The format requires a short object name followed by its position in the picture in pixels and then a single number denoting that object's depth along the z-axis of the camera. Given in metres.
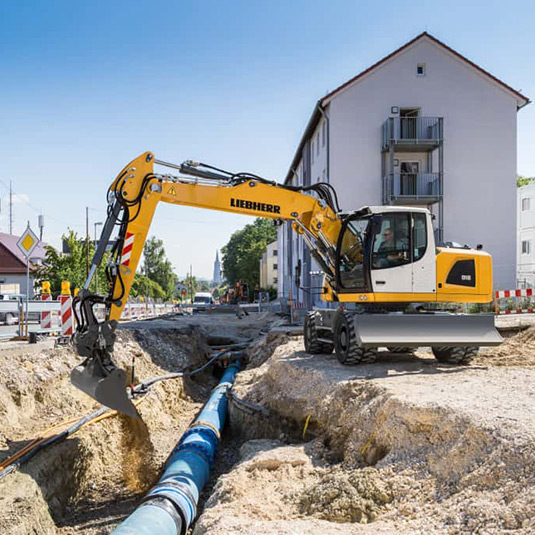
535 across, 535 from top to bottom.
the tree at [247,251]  77.62
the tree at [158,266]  87.56
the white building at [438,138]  23.17
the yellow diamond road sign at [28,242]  13.36
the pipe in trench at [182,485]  5.13
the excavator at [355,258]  7.91
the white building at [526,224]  41.25
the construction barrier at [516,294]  17.05
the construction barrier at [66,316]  12.09
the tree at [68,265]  34.31
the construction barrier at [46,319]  13.88
